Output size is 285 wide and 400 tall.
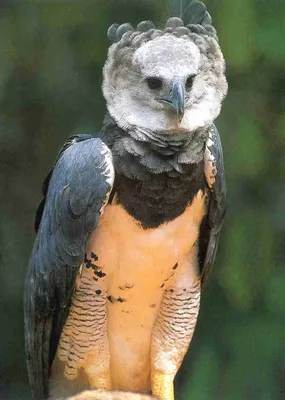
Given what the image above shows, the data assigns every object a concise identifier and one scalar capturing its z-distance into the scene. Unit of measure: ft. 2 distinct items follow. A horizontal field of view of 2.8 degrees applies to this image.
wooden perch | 30.48
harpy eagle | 30.20
